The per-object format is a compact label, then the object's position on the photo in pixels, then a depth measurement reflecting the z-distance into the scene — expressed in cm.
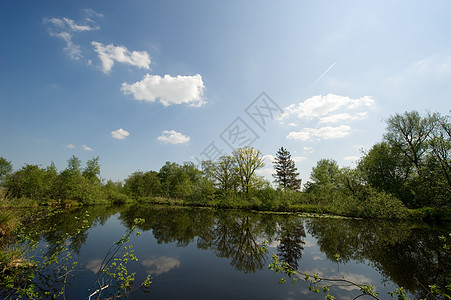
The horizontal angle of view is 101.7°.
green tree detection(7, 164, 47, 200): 2417
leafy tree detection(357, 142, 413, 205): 2177
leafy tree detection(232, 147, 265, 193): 2936
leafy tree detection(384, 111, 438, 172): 2125
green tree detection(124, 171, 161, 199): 4286
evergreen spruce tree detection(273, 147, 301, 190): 4622
